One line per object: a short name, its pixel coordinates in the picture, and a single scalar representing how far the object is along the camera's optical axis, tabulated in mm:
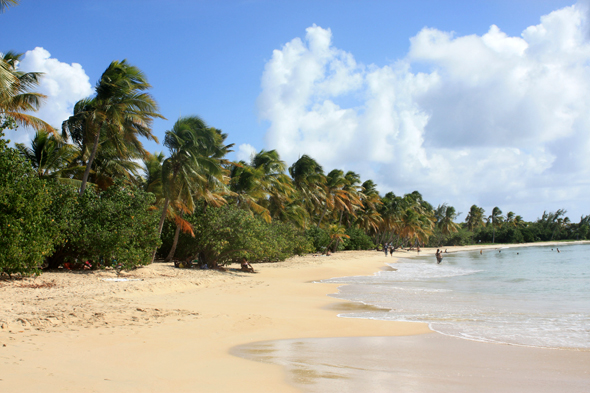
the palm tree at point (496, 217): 113119
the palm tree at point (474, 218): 104919
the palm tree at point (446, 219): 85562
